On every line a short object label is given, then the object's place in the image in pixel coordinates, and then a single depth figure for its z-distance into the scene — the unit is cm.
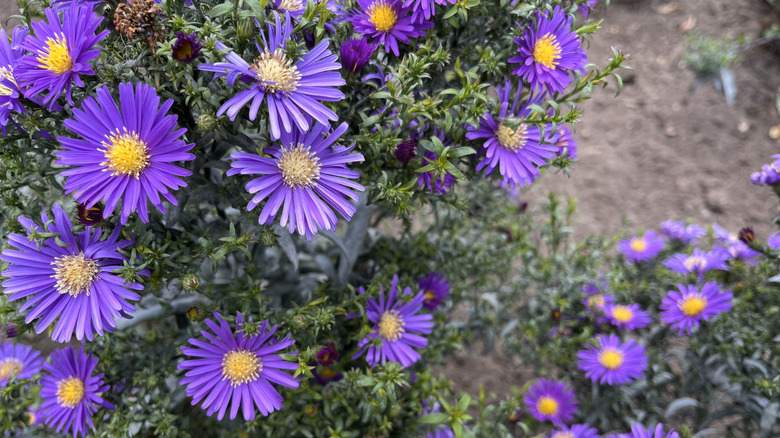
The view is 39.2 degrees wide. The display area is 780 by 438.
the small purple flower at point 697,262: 48
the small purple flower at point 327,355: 39
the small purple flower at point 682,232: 51
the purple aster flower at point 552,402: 48
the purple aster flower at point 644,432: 41
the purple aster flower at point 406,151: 36
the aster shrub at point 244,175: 33
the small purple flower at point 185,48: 33
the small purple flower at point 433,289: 45
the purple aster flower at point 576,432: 45
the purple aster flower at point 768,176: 43
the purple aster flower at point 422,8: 35
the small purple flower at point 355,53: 35
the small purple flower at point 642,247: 51
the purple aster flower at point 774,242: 44
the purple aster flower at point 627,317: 48
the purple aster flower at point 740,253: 48
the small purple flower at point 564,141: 39
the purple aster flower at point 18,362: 42
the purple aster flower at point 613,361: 47
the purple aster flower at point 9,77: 33
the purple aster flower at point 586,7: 38
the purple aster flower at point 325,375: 41
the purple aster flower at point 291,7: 36
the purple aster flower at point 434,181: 37
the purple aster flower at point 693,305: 45
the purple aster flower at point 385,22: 35
